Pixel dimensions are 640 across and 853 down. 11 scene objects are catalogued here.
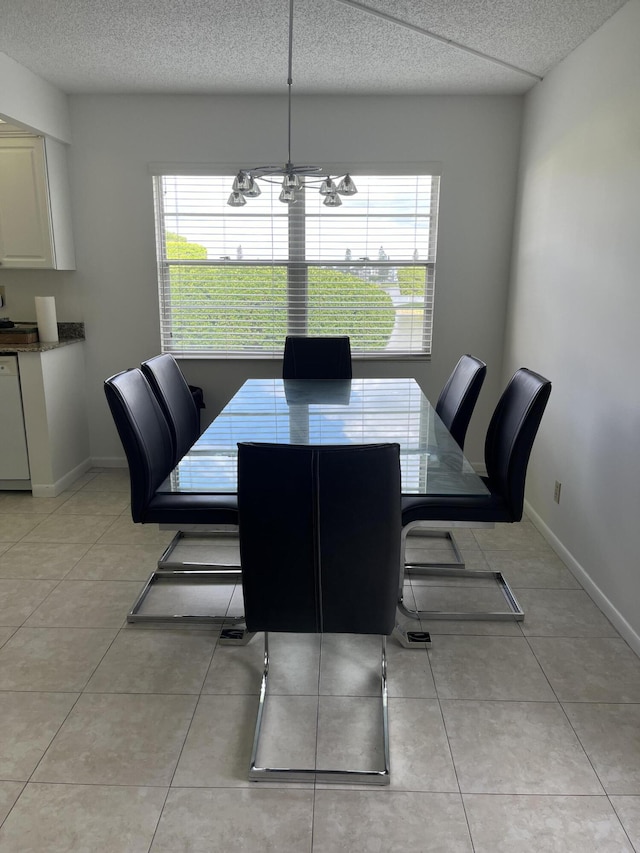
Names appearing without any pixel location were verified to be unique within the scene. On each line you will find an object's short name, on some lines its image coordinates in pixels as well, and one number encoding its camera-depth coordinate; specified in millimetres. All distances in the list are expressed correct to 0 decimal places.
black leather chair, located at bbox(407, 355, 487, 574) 2840
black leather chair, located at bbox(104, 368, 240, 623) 2305
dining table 1949
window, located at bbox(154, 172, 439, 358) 4121
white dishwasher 3756
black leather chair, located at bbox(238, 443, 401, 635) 1575
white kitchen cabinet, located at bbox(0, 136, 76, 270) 3797
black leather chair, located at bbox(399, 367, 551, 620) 2299
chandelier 2572
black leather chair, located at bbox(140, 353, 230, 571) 2838
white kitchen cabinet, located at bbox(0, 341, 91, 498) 3764
